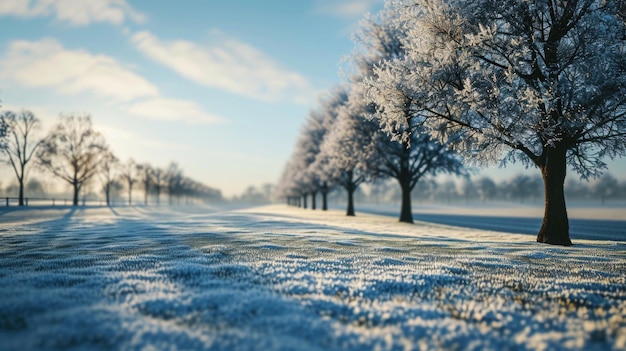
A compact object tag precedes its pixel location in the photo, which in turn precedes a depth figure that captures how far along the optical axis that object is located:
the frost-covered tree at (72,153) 42.66
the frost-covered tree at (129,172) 67.44
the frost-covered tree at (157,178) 80.62
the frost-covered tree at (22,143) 40.22
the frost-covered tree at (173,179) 88.47
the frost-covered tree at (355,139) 19.81
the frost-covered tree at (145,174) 74.31
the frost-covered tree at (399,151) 19.83
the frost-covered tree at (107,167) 49.41
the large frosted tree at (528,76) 8.62
